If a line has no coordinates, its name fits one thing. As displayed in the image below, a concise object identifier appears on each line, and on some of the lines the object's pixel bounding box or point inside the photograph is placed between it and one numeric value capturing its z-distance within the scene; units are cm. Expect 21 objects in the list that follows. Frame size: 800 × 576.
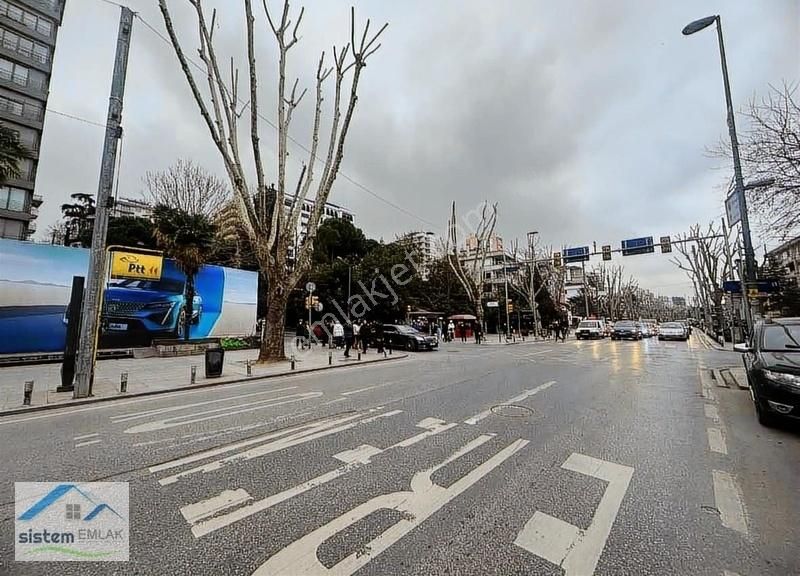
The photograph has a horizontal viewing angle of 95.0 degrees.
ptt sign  1697
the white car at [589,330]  3518
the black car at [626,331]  3231
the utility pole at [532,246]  3773
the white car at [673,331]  3148
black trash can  1105
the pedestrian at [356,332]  2007
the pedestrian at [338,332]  2120
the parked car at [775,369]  498
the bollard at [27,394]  747
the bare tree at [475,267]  3378
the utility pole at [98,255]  831
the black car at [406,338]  2180
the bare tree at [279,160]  1376
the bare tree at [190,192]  2433
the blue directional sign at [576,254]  2839
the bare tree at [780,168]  777
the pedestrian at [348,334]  1633
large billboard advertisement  1436
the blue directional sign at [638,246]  2552
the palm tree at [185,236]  1775
